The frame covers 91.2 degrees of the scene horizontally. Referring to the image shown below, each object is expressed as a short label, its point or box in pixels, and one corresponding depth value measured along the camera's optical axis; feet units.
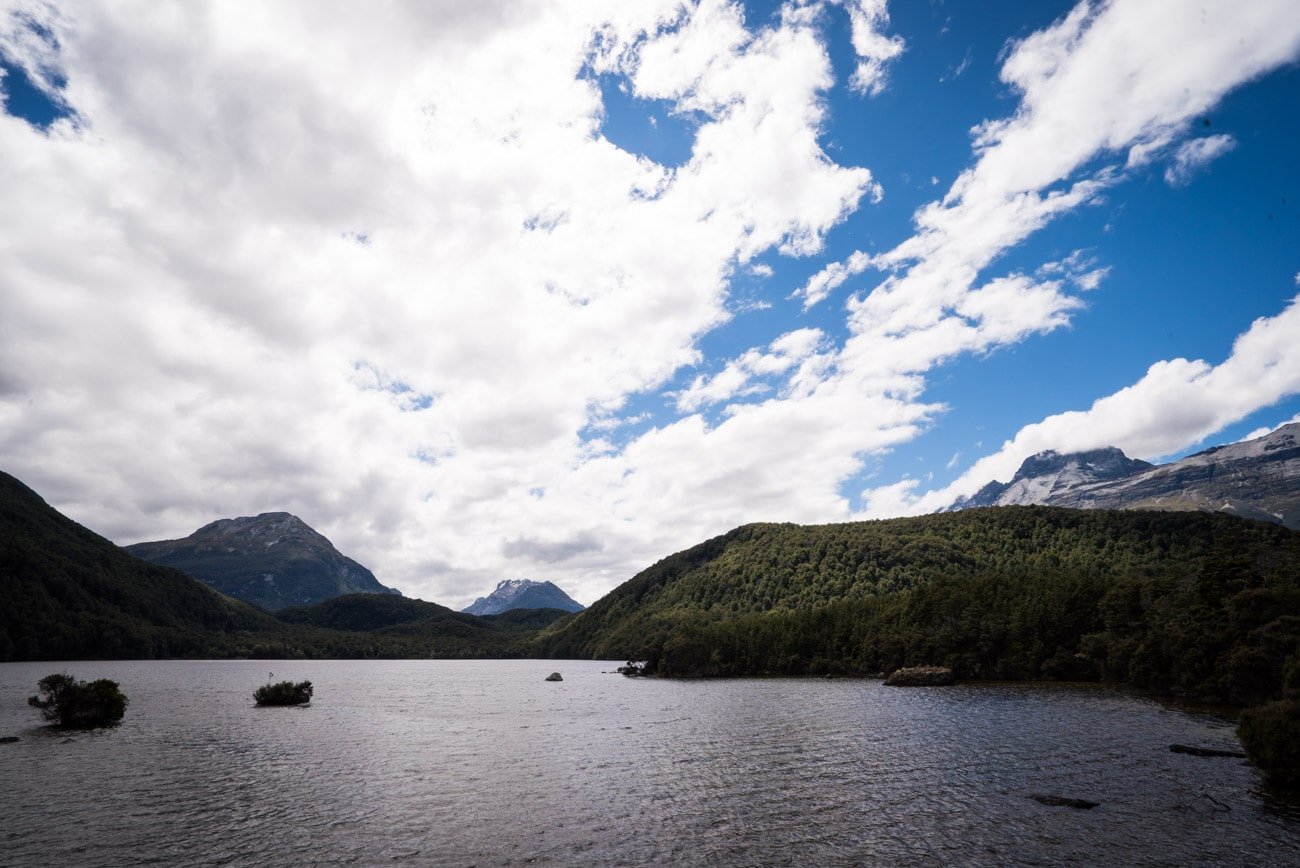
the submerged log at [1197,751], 170.09
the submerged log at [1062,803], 127.34
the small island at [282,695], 361.92
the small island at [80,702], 251.19
